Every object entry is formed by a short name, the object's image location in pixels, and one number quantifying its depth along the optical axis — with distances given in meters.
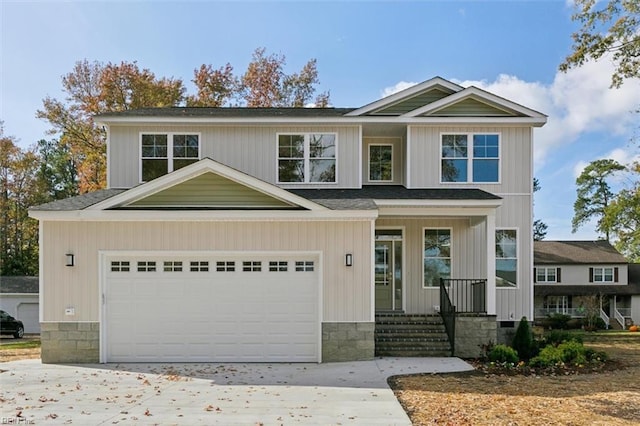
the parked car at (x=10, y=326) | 22.08
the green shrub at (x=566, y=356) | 10.11
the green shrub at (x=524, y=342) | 11.33
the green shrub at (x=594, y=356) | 10.66
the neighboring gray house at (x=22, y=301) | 26.59
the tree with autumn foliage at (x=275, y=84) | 25.34
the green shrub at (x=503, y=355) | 10.33
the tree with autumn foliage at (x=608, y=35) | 12.92
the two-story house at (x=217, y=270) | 10.25
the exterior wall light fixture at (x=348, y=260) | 10.31
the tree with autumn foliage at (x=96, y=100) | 23.55
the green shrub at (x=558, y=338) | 11.98
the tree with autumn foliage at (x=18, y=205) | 30.97
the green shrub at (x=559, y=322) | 26.95
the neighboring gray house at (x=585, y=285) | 30.78
